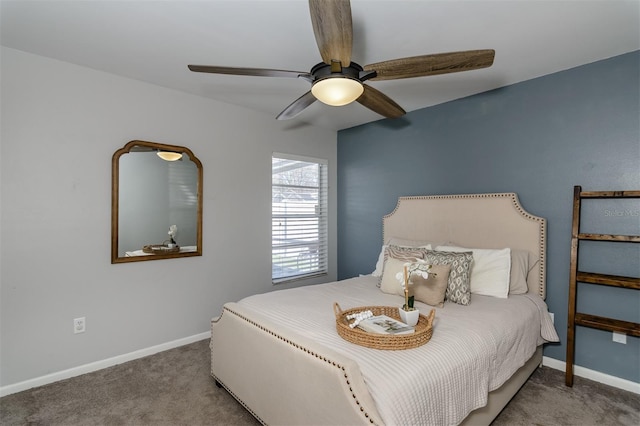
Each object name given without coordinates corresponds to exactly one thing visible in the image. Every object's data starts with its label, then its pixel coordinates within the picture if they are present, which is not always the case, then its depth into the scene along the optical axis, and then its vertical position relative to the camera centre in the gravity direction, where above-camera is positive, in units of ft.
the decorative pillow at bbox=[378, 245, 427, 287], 9.25 -1.24
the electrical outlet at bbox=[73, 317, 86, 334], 8.66 -3.13
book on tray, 5.63 -2.07
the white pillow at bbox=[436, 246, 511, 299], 8.54 -1.65
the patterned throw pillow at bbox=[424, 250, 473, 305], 7.93 -1.57
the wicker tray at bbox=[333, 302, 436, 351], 5.31 -2.13
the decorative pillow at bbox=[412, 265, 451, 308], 7.70 -1.81
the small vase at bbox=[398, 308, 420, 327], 6.13 -2.00
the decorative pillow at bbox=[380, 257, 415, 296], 8.72 -1.82
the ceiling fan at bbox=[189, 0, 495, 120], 5.13 +2.67
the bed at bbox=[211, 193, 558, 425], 4.53 -2.36
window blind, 13.32 -0.33
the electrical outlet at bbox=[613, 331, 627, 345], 8.08 -3.11
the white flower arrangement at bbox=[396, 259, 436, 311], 6.24 -1.18
